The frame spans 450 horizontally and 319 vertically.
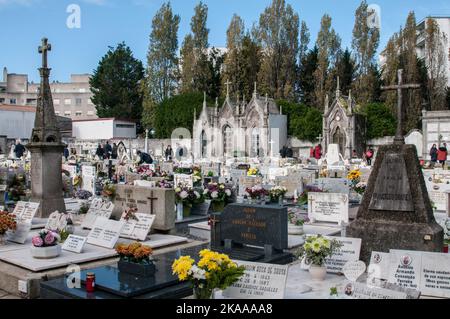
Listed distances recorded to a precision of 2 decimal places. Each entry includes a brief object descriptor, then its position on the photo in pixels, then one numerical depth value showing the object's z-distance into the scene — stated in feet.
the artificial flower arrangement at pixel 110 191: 38.91
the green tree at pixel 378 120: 133.39
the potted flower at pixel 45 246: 27.12
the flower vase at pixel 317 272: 24.20
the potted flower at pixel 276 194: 48.75
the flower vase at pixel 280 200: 48.91
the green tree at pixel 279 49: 167.43
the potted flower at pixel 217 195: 45.85
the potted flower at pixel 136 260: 23.32
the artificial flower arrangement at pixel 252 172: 67.31
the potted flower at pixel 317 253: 24.27
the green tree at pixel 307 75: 173.99
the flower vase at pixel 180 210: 43.04
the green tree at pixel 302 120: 142.72
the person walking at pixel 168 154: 121.47
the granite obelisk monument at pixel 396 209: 25.20
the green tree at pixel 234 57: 178.50
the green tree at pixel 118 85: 208.74
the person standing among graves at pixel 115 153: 109.87
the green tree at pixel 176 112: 169.58
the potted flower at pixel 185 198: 43.04
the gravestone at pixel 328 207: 39.55
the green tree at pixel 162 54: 185.26
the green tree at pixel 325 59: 161.07
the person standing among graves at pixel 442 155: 91.81
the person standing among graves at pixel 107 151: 106.75
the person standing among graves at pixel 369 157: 95.05
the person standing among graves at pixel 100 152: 106.93
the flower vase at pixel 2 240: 31.48
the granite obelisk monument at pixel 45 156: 40.47
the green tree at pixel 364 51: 151.12
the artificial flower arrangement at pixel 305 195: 51.03
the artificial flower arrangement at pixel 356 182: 53.52
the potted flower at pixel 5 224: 31.09
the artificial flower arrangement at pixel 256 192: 46.50
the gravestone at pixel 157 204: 35.55
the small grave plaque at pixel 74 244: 28.81
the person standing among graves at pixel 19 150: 107.96
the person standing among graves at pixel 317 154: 106.46
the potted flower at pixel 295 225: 36.11
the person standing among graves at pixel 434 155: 94.53
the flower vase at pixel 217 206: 46.50
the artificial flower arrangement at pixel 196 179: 56.44
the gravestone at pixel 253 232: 27.94
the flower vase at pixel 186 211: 44.16
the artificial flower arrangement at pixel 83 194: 52.35
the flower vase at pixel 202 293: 18.61
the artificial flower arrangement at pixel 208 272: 18.26
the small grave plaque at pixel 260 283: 19.31
